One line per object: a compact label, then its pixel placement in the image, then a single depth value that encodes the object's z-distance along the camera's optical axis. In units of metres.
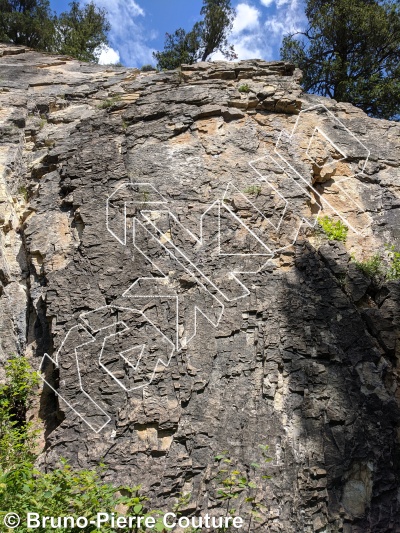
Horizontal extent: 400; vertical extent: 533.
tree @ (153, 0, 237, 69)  15.84
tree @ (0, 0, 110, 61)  15.30
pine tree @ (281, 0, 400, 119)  13.45
